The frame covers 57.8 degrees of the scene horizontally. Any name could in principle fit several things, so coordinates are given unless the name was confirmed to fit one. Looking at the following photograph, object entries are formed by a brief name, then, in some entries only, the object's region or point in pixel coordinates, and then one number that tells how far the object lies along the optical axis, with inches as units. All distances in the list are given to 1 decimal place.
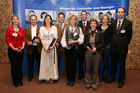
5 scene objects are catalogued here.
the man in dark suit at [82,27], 132.1
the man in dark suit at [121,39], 117.0
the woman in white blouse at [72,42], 116.5
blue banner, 143.3
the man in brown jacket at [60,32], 137.1
